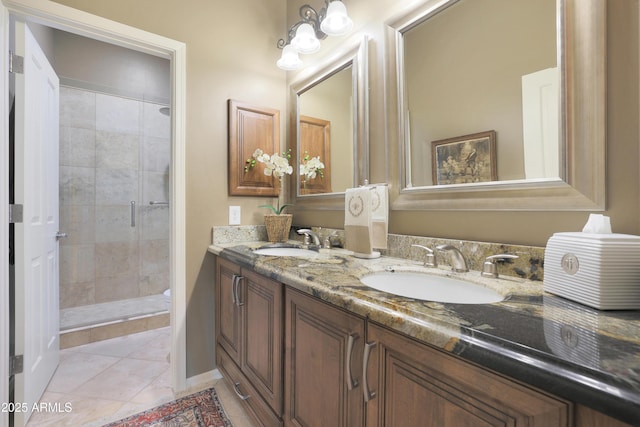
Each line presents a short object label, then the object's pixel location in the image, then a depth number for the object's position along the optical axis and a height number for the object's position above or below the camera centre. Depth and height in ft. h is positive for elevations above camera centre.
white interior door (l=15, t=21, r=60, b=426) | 4.61 -0.09
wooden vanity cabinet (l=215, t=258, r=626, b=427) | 1.54 -1.24
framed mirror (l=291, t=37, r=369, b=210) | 5.02 +1.68
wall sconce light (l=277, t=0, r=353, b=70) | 4.89 +3.34
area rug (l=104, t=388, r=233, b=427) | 4.68 -3.33
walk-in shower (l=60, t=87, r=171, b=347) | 8.14 +0.04
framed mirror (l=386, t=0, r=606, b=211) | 2.64 +1.19
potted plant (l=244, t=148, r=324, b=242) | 6.07 +0.87
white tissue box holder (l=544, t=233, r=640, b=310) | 1.93 -0.41
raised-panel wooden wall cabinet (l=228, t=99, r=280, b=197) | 6.13 +1.55
